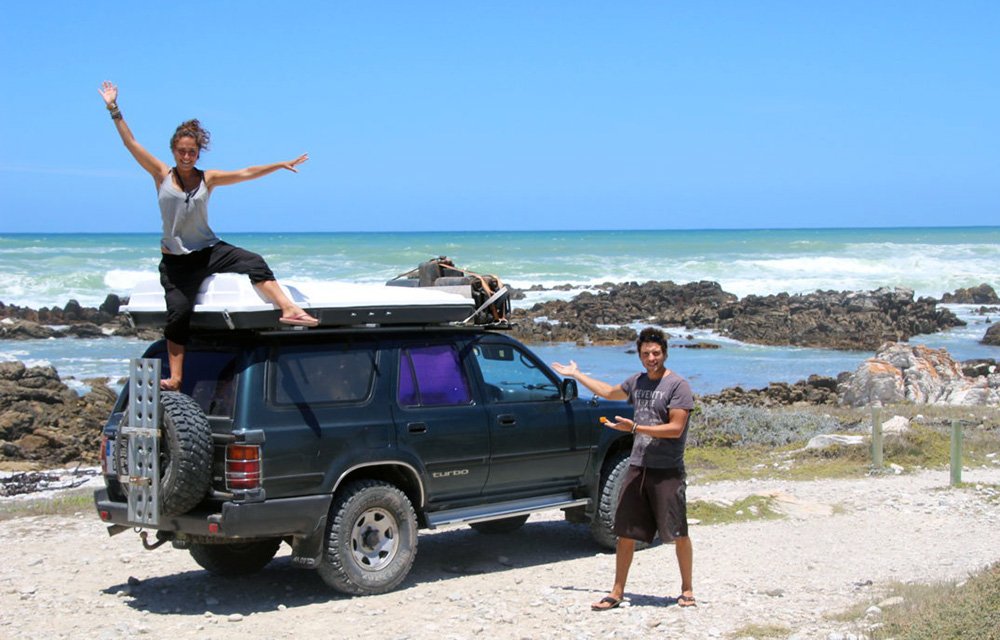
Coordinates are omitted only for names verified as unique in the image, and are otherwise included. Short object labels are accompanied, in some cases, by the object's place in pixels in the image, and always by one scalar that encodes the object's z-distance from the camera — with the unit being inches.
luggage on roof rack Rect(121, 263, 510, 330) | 320.2
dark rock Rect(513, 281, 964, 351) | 1609.3
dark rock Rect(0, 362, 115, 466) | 705.6
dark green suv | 312.5
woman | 322.3
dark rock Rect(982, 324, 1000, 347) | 1539.1
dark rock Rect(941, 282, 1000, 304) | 2277.4
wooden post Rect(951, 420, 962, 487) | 522.3
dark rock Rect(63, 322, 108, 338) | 1608.0
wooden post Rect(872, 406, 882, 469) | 556.2
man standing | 311.0
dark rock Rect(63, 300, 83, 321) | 1756.9
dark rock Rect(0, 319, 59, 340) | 1590.8
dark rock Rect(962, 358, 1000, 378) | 1082.1
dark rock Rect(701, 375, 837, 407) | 936.3
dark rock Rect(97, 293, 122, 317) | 1795.5
